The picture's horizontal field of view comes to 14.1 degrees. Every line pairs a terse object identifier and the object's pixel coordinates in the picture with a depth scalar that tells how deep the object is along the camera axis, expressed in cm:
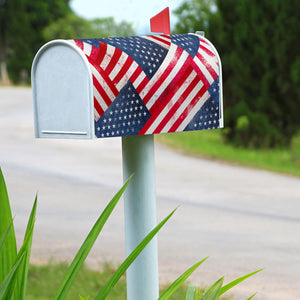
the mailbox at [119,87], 413
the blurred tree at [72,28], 6975
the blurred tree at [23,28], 6522
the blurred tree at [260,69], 2151
